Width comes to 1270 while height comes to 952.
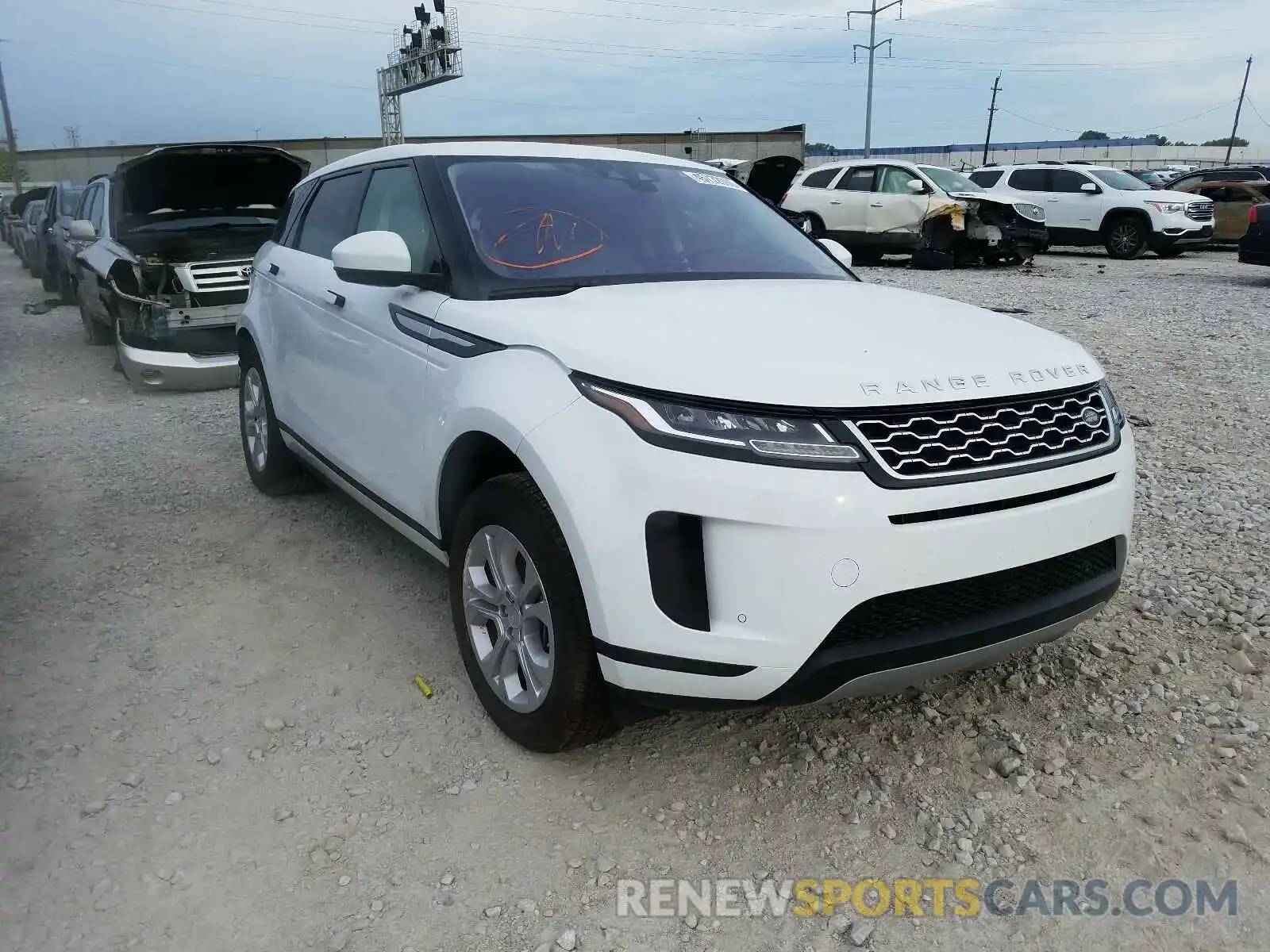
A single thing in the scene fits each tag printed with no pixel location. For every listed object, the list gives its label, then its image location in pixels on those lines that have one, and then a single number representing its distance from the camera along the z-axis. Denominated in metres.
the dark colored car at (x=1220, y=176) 21.24
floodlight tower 53.69
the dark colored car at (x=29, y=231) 16.06
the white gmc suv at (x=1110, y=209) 16.84
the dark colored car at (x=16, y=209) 19.40
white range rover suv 2.14
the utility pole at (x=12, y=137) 40.47
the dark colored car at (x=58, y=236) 12.34
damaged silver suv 7.43
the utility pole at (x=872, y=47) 48.94
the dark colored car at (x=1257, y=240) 11.91
